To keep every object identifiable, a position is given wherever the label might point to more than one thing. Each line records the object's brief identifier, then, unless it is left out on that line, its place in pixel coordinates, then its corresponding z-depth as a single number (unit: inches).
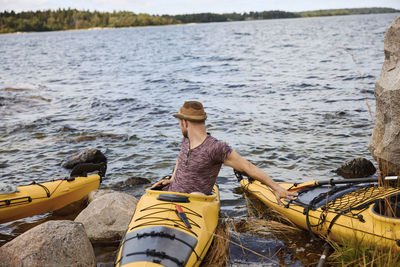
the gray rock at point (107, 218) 210.5
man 178.2
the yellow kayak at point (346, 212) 166.6
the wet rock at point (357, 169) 303.1
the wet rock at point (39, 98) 702.5
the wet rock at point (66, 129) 484.7
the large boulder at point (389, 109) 230.7
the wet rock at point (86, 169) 281.6
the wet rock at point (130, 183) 305.0
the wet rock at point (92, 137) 445.7
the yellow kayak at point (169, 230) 147.9
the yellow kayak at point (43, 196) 236.4
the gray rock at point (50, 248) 156.6
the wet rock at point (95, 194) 263.2
